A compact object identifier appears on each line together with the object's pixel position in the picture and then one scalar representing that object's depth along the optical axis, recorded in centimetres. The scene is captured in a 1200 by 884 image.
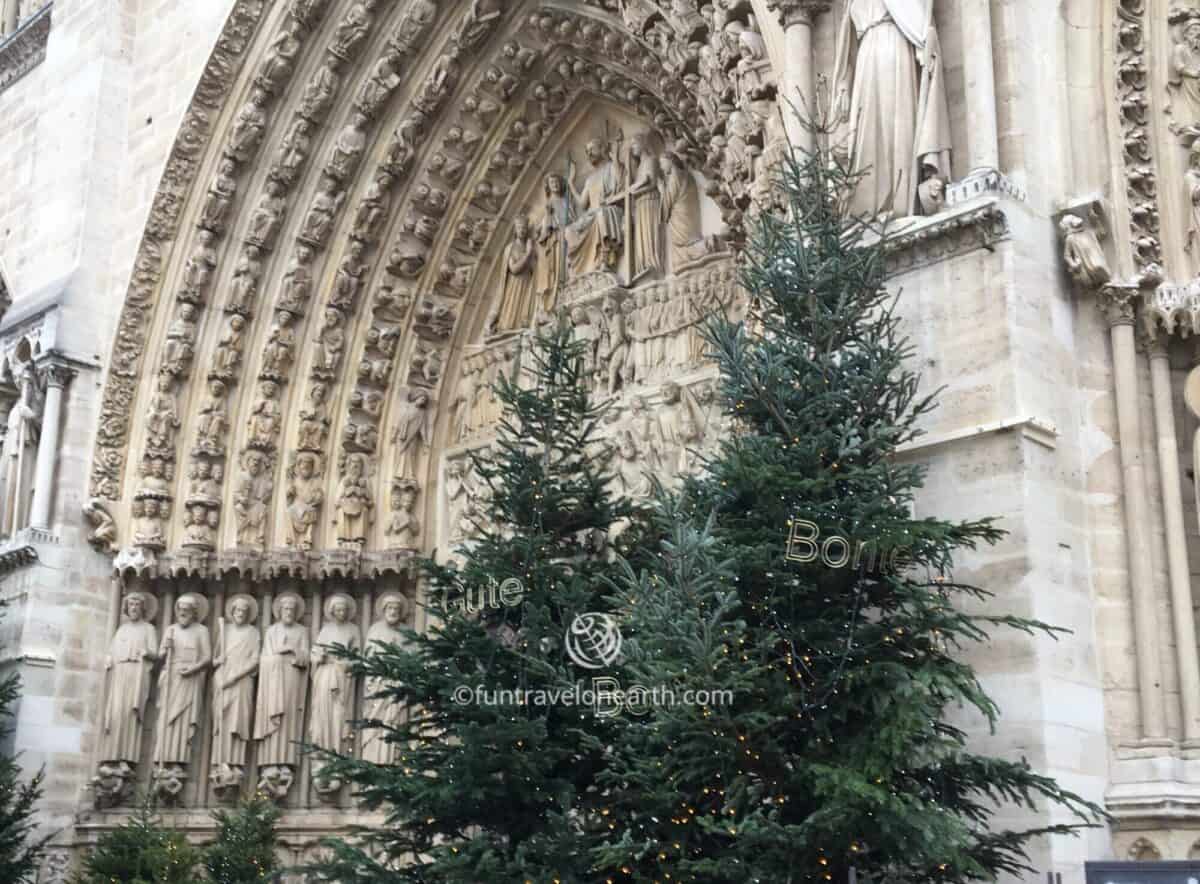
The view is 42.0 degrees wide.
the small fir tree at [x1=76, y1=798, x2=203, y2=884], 1052
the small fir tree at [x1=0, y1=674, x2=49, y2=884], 1099
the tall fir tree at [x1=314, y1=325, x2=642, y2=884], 723
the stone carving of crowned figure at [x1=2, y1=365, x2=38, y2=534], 1279
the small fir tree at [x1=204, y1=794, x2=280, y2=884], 1027
